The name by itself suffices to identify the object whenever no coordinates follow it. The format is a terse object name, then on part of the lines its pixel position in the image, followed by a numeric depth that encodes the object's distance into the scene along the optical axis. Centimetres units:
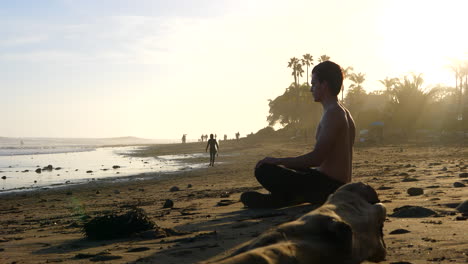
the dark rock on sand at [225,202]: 784
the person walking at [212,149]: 2642
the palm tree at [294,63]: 8131
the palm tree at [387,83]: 6305
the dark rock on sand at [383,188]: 863
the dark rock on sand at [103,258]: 425
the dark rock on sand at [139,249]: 450
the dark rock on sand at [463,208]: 538
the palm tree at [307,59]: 8061
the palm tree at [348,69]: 7781
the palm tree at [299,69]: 8112
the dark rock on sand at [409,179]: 993
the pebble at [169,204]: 838
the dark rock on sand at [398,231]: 448
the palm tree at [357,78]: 7869
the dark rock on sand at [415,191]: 735
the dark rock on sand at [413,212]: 536
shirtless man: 548
